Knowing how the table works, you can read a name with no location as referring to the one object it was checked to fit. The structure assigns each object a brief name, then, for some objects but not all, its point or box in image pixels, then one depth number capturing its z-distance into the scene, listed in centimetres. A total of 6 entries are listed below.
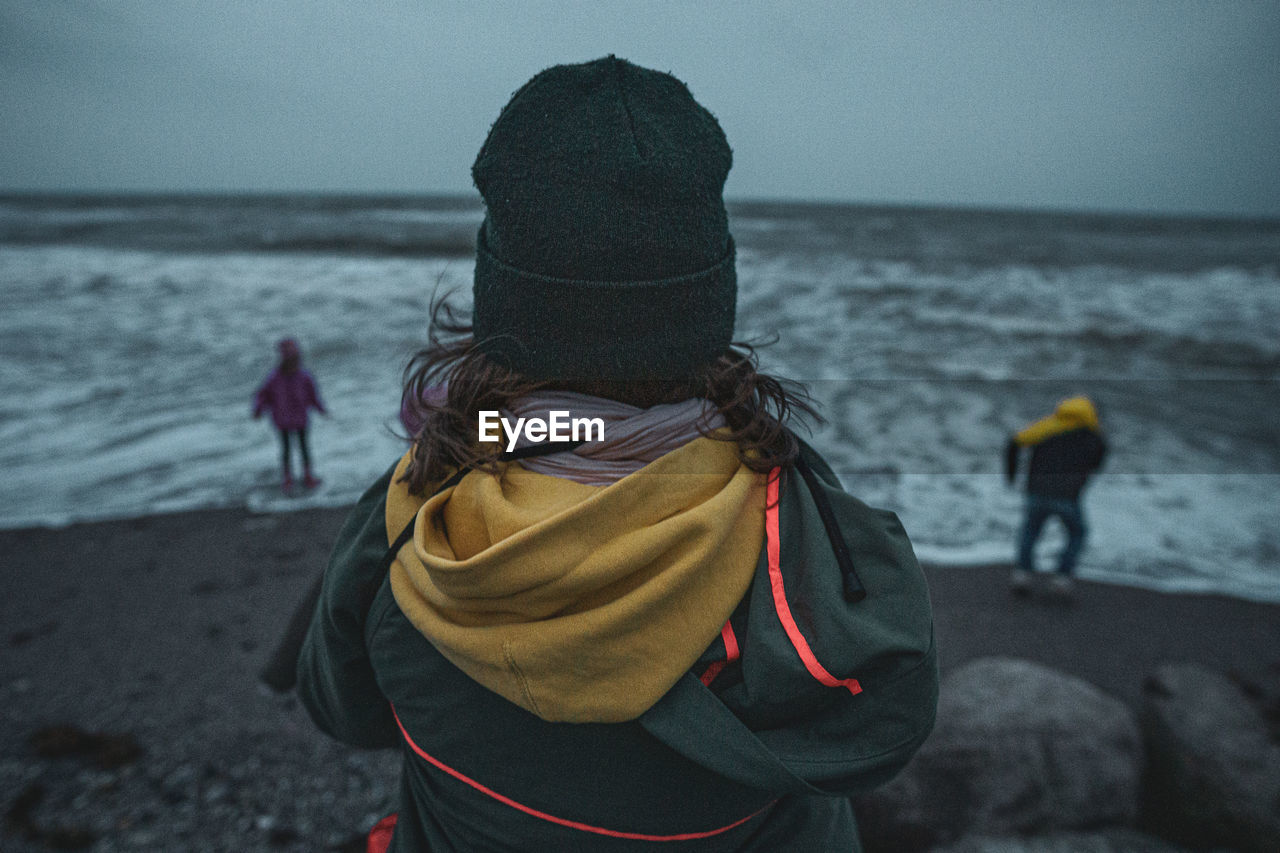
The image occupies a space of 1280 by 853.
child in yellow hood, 463
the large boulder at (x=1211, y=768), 247
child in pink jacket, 609
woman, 84
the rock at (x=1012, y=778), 254
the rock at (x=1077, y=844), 253
